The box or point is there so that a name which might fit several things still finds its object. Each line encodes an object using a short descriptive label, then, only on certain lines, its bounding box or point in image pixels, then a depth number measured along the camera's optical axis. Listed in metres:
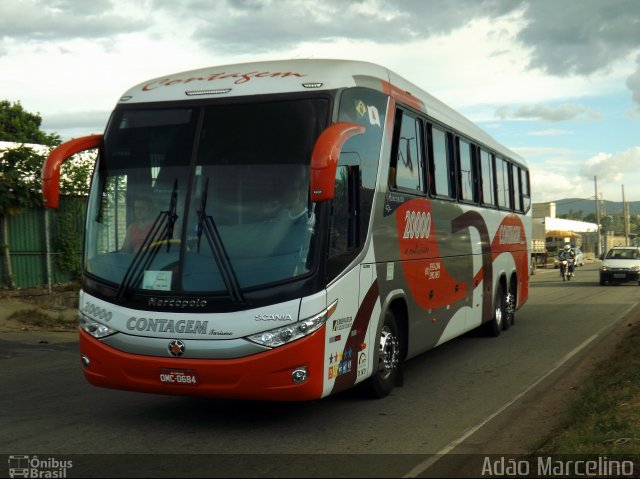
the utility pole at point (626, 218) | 107.45
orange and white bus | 6.79
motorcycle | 35.94
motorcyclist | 36.20
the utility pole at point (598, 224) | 93.24
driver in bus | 7.20
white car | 31.69
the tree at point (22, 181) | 18.47
